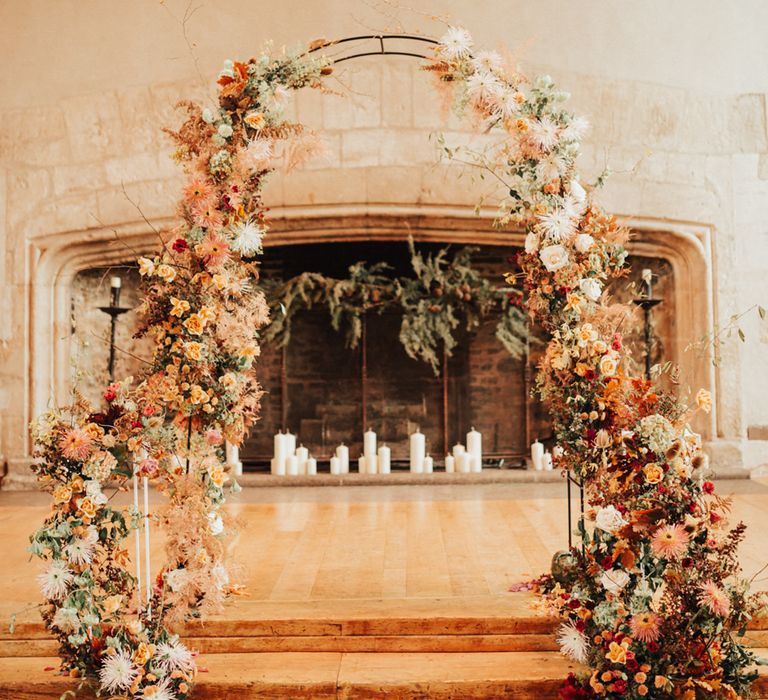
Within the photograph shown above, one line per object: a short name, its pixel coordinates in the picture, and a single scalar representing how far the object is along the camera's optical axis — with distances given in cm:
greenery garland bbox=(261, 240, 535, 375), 655
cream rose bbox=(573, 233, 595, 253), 311
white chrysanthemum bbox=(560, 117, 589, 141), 322
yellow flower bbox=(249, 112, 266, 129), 323
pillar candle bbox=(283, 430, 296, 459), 648
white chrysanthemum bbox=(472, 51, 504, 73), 330
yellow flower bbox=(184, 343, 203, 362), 307
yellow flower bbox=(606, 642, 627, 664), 254
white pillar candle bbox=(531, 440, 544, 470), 649
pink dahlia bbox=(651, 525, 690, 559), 250
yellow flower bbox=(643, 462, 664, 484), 259
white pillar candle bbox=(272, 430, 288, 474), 644
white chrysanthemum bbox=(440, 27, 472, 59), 329
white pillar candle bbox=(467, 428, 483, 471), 650
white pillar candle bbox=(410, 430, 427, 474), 647
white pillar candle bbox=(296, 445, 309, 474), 643
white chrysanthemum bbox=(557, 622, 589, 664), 271
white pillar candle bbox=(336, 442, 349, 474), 648
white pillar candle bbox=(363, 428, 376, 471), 646
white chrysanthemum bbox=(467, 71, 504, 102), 327
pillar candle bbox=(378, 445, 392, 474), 644
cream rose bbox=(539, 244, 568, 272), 311
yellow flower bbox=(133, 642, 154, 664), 270
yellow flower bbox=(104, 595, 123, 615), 275
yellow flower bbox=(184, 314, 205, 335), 309
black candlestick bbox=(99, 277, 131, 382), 580
